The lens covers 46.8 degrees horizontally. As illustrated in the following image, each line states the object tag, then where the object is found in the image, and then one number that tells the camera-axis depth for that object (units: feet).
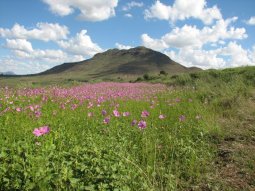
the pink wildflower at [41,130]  10.89
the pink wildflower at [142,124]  13.66
